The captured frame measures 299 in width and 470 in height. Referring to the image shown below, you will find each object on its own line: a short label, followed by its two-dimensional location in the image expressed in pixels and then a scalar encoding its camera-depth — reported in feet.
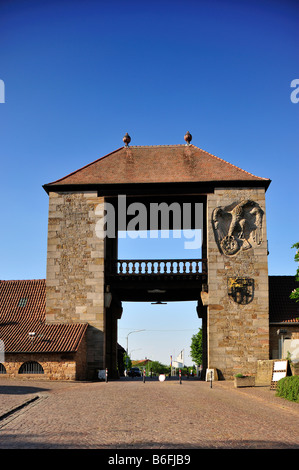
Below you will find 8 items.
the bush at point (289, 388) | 60.76
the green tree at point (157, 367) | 354.13
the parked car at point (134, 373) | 179.66
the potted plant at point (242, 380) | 83.35
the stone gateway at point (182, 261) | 100.73
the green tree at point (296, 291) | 90.75
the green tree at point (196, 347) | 244.01
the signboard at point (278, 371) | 75.46
